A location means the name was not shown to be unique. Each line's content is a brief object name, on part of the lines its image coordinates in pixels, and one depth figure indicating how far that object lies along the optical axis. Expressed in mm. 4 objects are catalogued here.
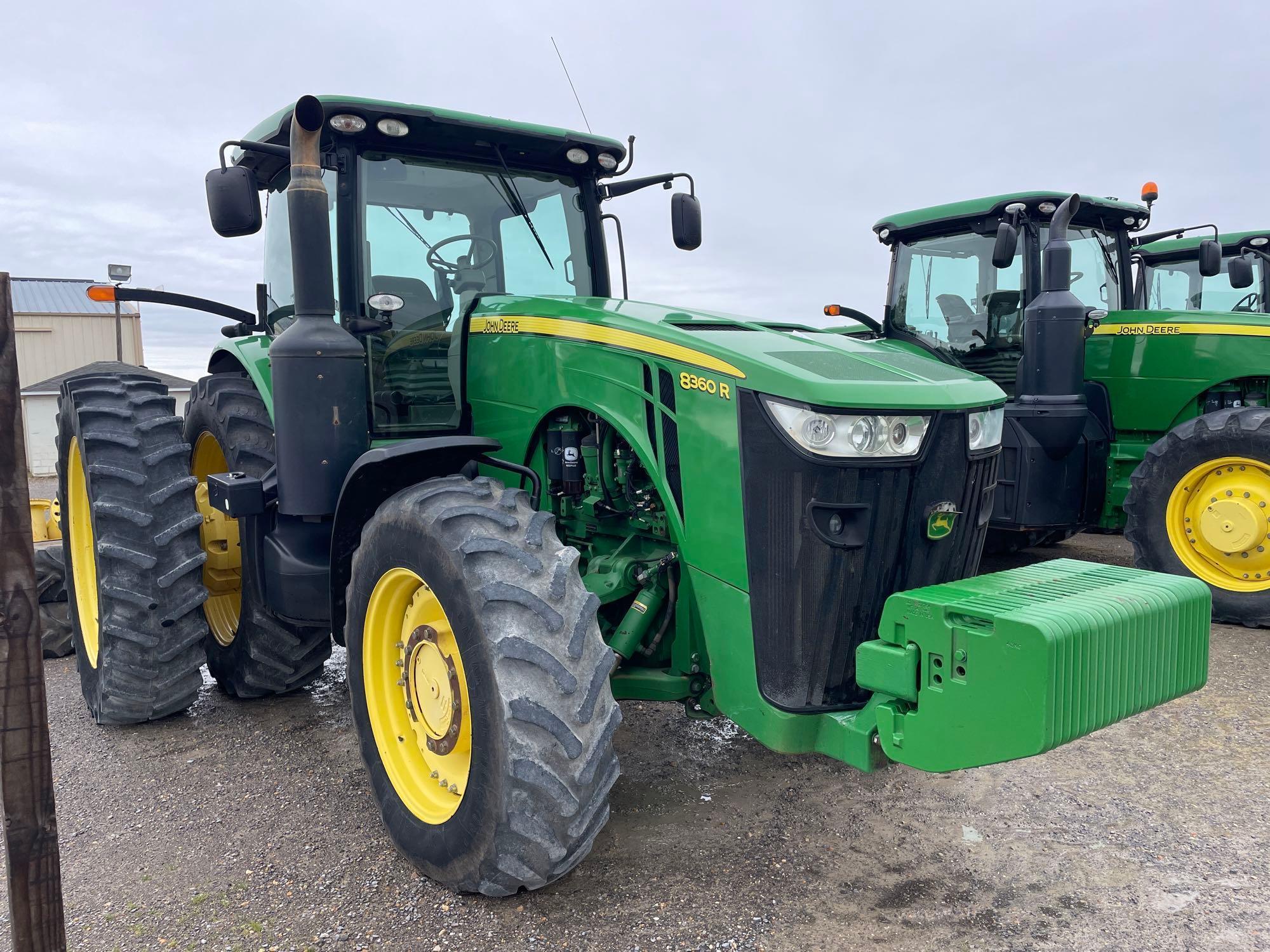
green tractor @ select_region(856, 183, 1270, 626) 5895
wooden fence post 1961
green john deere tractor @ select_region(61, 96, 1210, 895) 2502
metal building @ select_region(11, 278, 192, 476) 24484
